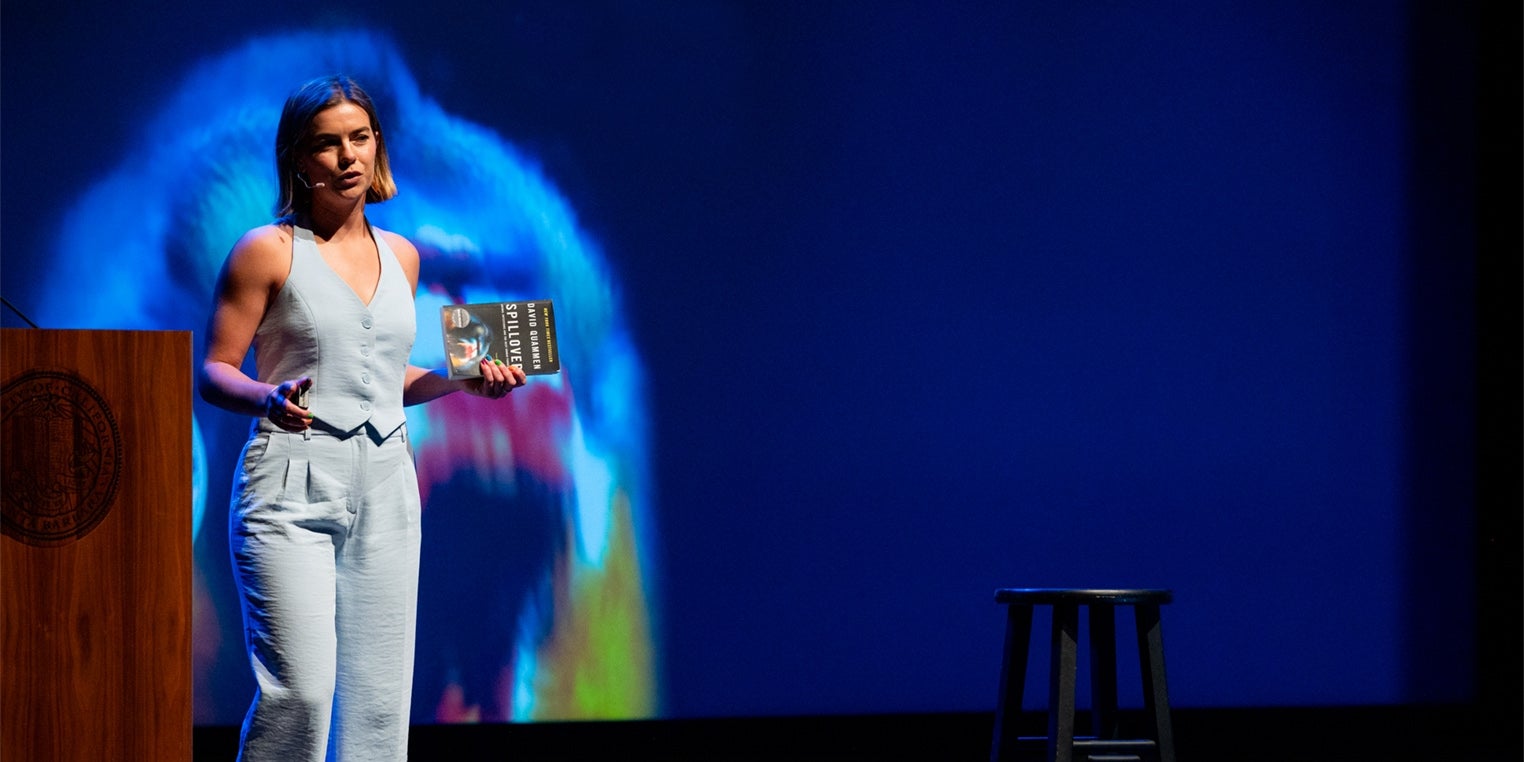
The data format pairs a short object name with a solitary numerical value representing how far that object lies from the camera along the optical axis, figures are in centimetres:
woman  960
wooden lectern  942
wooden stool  1062
